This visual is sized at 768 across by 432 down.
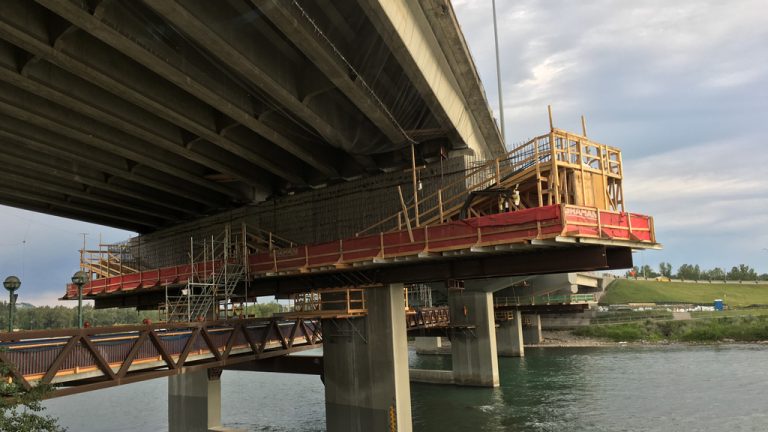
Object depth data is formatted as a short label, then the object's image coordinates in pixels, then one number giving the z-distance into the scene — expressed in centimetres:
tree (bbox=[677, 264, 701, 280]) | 18598
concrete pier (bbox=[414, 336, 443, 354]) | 7212
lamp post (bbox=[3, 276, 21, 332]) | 1495
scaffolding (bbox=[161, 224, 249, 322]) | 2670
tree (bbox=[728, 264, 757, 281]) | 17135
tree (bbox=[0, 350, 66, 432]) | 1082
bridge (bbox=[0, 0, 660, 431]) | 1603
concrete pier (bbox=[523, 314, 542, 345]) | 7738
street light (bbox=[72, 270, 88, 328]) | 1528
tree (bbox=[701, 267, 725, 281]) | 18480
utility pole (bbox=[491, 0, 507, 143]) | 4696
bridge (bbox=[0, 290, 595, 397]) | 1432
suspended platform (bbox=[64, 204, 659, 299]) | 1759
